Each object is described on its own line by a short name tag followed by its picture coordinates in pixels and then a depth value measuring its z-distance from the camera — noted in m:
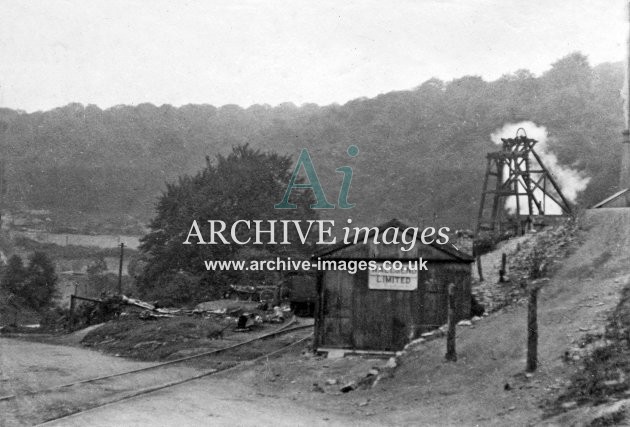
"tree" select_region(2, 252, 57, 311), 52.09
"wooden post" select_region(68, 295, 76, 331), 31.12
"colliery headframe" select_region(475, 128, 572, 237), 30.41
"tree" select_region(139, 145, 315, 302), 42.40
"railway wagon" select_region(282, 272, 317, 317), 32.06
